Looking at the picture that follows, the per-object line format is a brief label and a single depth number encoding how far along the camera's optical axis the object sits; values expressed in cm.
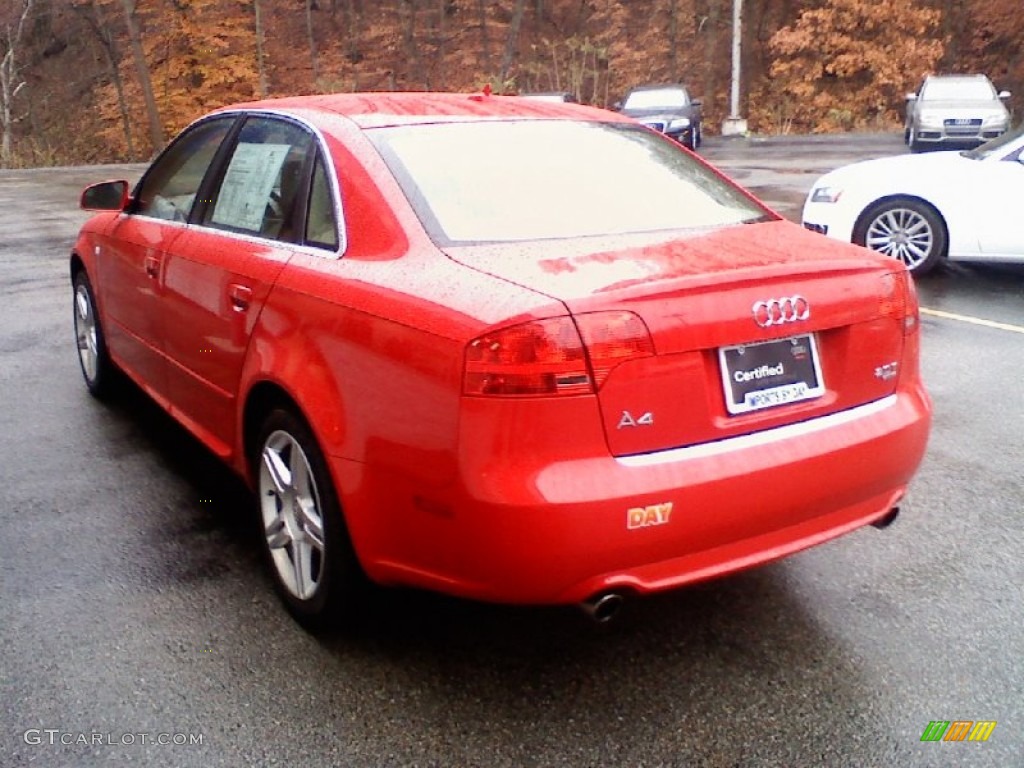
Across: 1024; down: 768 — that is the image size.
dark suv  2542
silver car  2258
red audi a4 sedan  263
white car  884
